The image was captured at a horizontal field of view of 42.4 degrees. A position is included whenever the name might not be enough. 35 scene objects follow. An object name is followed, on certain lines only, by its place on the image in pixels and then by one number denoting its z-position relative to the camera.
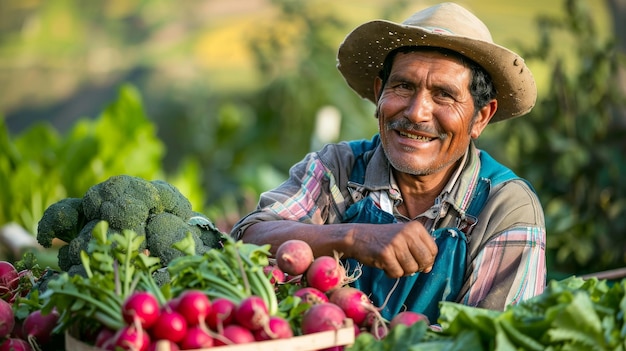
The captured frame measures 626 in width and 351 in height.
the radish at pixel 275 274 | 2.37
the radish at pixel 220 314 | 1.96
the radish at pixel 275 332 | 1.97
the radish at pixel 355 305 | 2.27
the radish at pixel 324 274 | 2.35
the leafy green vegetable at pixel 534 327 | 1.94
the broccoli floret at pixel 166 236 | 2.54
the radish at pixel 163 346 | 1.86
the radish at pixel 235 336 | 1.93
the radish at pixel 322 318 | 2.05
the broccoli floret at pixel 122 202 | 2.54
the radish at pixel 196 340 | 1.90
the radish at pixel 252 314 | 1.94
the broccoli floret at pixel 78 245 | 2.49
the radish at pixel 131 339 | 1.88
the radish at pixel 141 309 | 1.90
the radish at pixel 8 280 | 2.51
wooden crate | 1.88
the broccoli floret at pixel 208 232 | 2.72
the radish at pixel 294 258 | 2.38
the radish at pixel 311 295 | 2.24
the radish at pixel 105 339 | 1.93
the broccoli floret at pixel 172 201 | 2.69
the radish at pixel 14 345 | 2.16
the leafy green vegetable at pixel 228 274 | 2.12
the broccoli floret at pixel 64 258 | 2.56
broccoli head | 2.54
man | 2.74
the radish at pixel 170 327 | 1.90
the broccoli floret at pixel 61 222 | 2.61
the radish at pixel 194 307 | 1.94
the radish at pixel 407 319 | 2.24
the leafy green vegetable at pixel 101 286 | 2.02
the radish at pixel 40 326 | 2.22
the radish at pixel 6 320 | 2.21
